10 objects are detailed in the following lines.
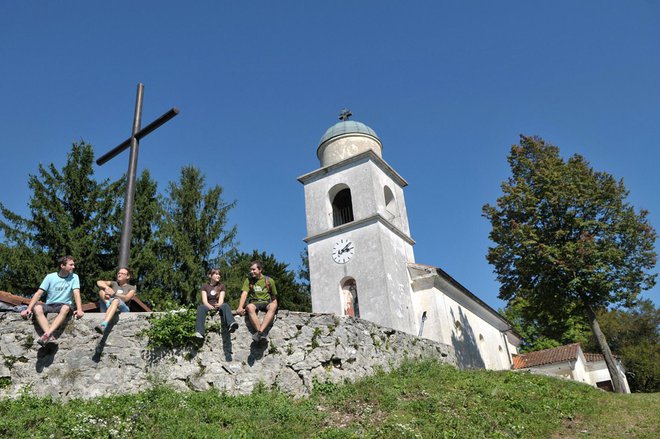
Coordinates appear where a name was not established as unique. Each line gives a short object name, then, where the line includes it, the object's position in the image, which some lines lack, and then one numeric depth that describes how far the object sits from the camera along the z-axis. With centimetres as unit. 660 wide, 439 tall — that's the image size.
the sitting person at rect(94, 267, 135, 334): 995
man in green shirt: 1005
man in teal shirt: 910
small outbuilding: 2998
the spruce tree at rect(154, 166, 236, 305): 2345
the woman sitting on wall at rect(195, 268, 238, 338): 963
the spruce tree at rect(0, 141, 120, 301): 2030
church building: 2141
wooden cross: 1103
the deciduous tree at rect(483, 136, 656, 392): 1834
